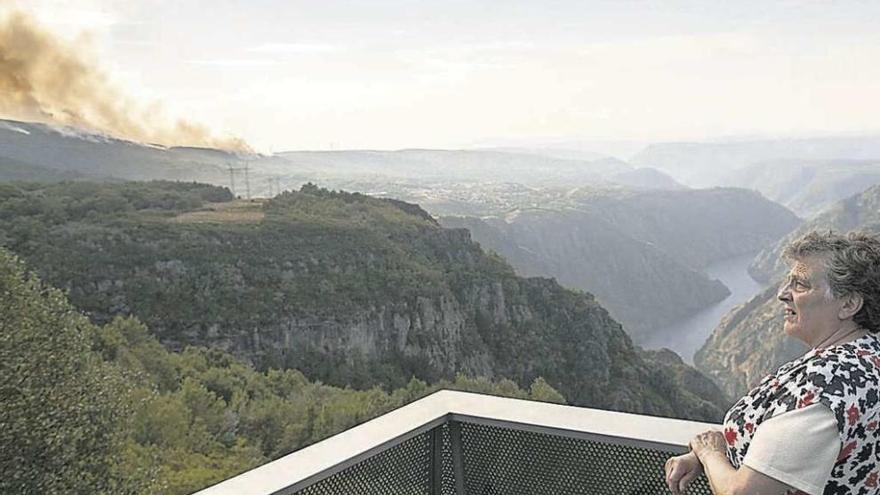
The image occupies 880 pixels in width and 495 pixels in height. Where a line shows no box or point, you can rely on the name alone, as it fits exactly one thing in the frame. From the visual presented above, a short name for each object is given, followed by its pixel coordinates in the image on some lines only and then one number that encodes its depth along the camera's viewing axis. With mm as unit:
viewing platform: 1303
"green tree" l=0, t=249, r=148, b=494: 12070
